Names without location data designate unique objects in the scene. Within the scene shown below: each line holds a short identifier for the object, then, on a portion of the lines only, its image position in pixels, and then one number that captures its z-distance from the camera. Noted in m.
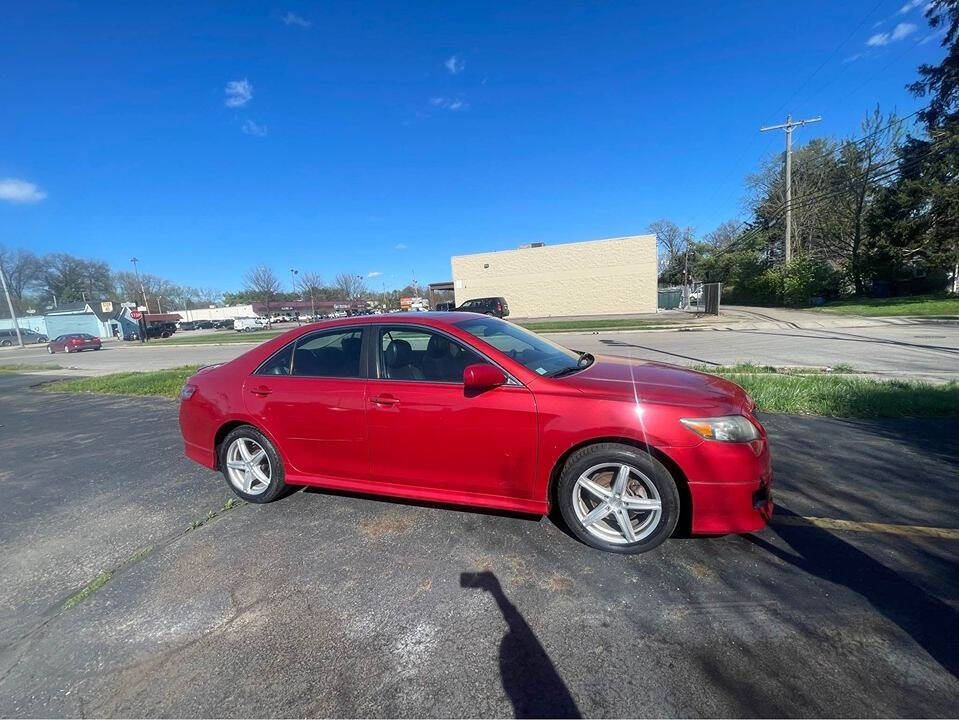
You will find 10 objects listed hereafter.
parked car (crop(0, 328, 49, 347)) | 52.53
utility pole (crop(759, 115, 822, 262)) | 26.91
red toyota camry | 2.52
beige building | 31.81
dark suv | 26.16
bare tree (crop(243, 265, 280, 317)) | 67.06
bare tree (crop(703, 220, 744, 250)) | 59.69
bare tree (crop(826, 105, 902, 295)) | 28.67
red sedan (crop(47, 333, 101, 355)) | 32.44
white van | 57.60
